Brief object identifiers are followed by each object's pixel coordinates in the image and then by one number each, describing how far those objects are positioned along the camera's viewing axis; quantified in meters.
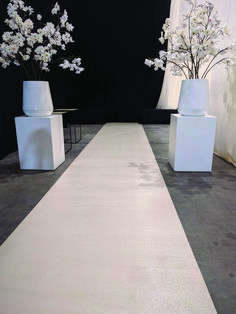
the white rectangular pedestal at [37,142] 2.53
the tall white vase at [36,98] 2.48
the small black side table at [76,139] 4.08
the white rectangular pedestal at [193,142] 2.41
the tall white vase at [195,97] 2.38
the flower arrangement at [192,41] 2.15
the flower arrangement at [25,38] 2.27
